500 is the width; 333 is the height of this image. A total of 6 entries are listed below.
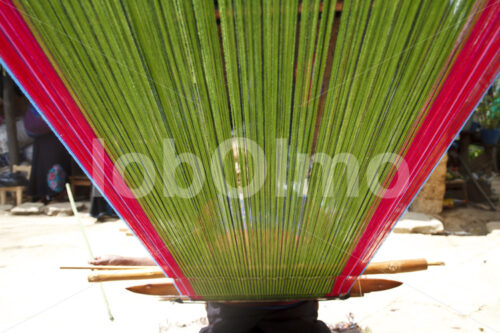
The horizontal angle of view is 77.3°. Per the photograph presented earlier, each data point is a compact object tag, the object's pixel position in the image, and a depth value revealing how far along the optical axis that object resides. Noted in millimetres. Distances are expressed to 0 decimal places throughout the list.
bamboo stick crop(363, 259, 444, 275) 1146
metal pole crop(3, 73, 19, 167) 7227
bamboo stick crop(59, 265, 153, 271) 1185
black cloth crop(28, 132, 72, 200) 7092
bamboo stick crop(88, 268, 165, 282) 1132
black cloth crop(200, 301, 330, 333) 1261
